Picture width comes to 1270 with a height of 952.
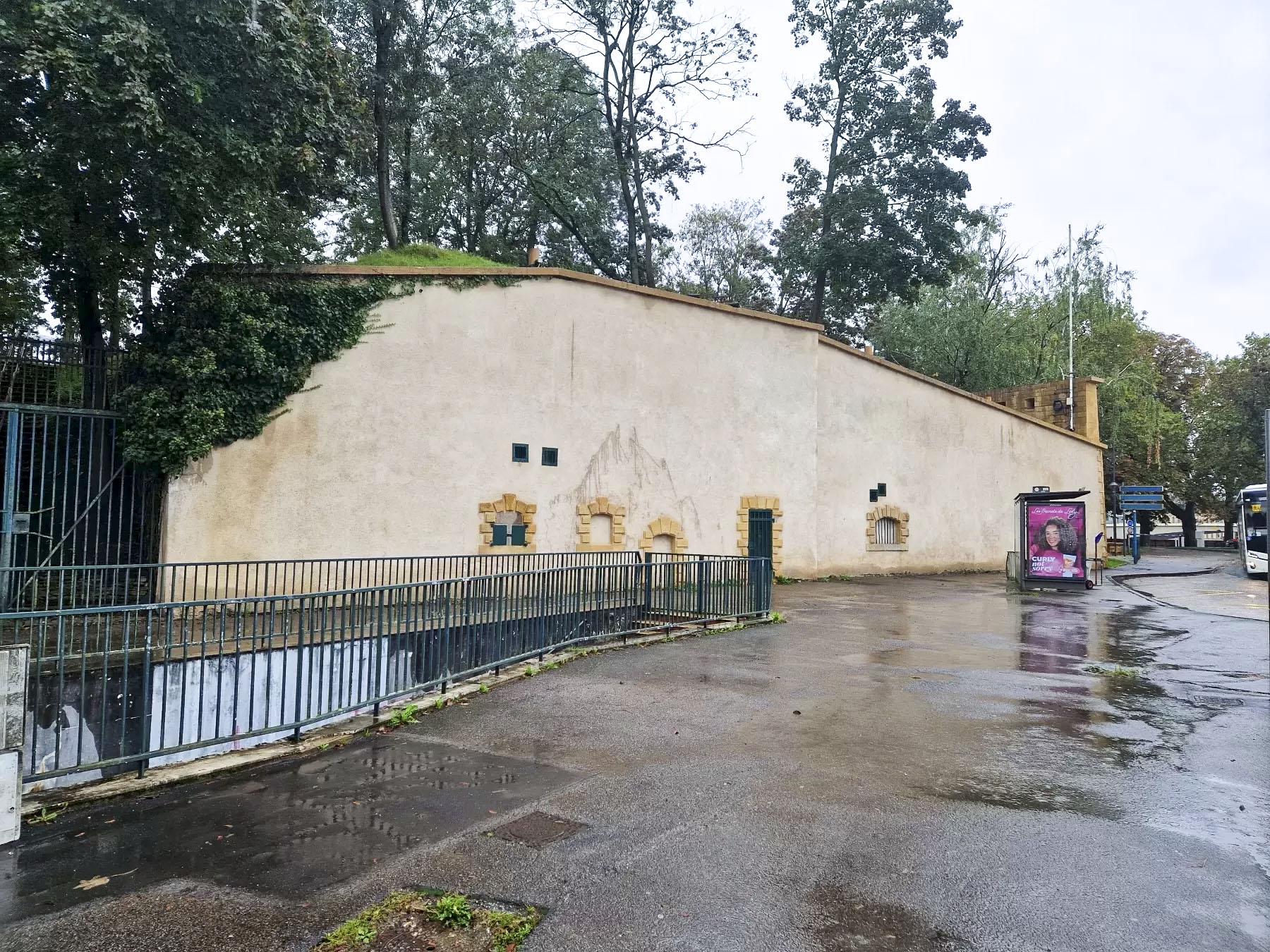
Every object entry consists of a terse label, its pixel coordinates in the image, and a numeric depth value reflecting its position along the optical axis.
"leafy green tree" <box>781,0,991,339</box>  31.70
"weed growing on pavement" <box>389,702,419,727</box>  6.80
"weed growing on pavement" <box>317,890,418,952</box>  3.31
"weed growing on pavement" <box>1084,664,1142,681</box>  9.49
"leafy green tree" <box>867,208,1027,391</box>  37.84
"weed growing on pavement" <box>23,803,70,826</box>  4.62
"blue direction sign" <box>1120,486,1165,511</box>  35.91
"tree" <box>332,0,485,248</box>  22.50
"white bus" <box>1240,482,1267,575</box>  27.09
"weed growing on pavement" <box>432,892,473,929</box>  3.47
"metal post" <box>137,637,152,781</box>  5.00
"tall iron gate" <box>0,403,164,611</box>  13.12
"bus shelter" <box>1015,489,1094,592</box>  19.64
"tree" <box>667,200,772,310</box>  40.50
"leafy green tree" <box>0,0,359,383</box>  11.83
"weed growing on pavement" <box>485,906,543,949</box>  3.36
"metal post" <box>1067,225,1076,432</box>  33.14
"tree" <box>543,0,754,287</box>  29.05
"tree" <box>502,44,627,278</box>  27.02
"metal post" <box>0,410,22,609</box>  13.01
